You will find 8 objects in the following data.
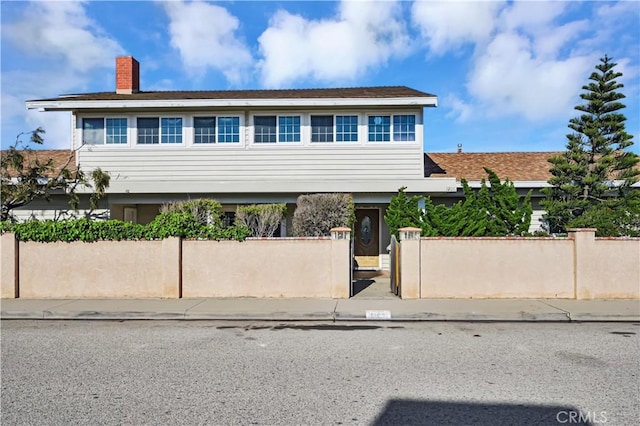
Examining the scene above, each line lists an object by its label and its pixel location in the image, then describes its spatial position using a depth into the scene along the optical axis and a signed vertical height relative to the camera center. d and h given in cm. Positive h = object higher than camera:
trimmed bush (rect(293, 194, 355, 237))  1276 +3
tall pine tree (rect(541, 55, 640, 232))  1464 +162
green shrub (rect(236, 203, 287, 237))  1270 -5
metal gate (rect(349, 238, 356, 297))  1145 -149
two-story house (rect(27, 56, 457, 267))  1502 +224
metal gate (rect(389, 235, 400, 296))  1178 -124
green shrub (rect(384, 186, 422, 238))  1332 +8
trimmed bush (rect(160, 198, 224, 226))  1282 +19
